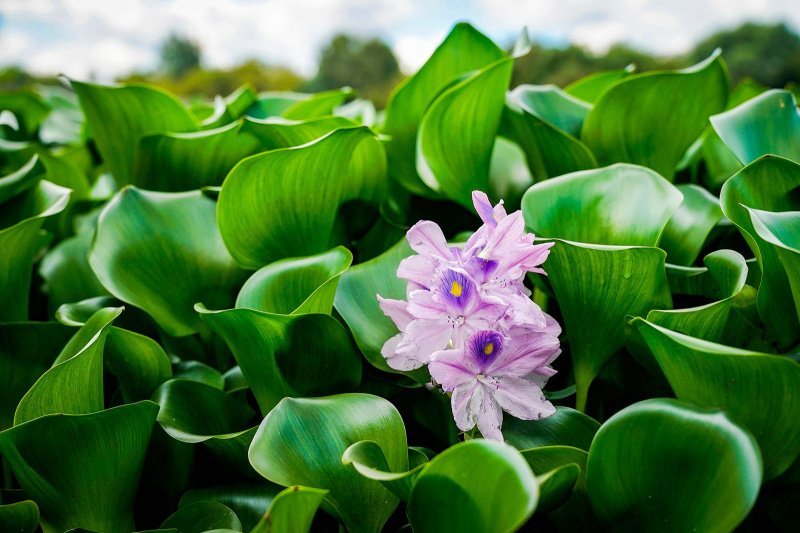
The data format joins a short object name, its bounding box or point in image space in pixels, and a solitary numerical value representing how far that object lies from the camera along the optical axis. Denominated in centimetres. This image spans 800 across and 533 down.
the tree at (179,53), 5309
